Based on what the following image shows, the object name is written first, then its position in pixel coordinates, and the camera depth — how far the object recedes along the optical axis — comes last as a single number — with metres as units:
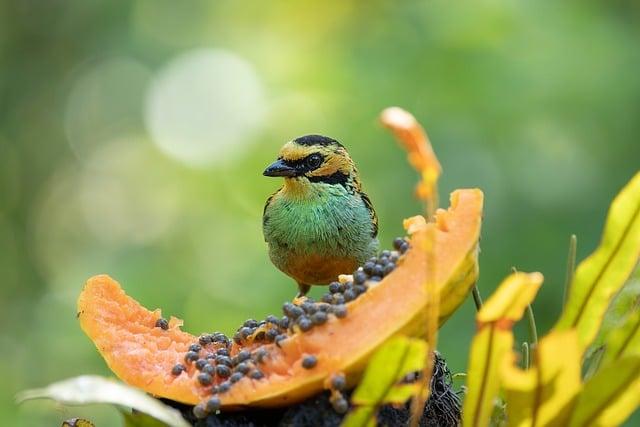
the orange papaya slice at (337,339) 3.68
